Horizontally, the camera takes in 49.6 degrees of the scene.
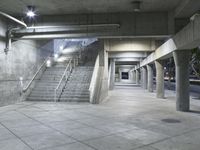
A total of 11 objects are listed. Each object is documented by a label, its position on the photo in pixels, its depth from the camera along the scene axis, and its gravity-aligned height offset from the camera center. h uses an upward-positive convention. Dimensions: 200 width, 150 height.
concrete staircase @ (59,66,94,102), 14.02 -0.71
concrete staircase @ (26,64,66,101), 14.45 -0.67
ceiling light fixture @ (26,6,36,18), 9.39 +2.88
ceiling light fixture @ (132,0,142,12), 8.99 +2.95
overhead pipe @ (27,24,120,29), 10.48 +2.49
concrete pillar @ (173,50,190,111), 10.96 -0.10
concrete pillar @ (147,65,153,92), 24.31 -0.19
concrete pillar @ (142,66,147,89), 29.80 -0.16
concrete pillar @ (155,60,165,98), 17.96 -0.18
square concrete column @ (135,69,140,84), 46.02 -0.14
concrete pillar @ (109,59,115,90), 27.82 +0.11
